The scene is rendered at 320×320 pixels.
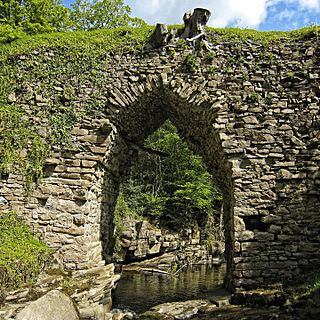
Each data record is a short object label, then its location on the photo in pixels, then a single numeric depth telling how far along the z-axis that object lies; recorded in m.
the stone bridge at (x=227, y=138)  7.35
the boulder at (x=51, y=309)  4.60
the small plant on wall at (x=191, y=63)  8.12
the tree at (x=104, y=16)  22.97
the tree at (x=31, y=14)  13.89
